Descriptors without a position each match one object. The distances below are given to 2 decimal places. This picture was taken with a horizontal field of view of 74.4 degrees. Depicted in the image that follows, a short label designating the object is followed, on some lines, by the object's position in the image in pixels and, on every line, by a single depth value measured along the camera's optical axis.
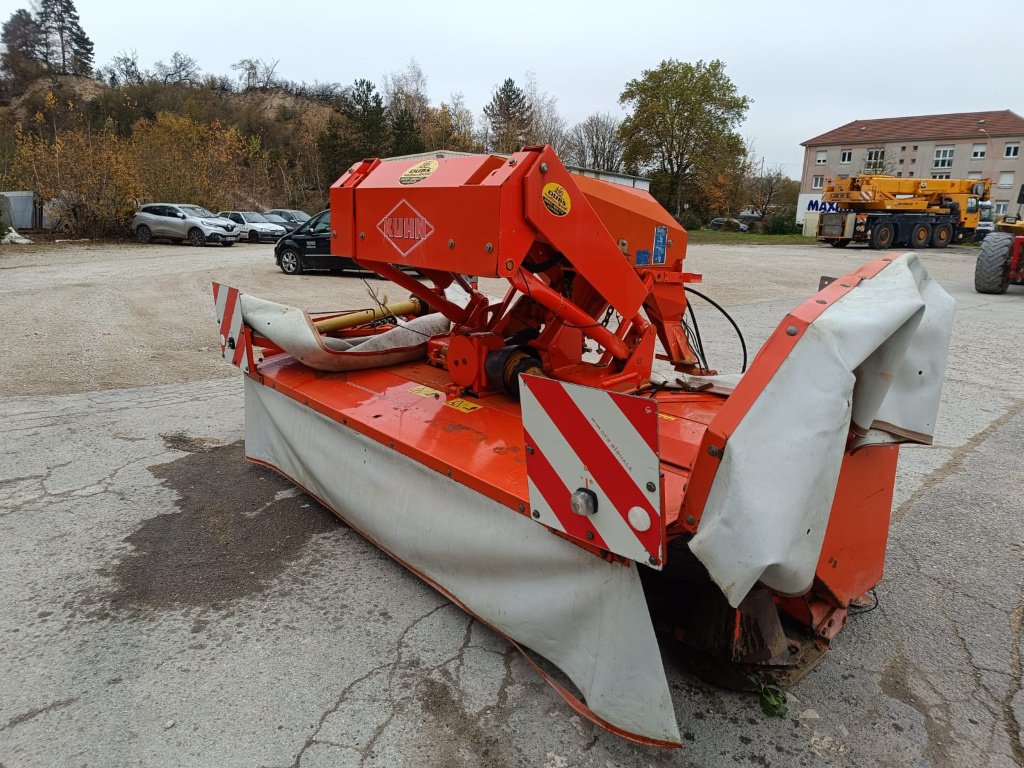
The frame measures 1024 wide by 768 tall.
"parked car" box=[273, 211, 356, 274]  14.55
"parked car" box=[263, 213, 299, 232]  27.38
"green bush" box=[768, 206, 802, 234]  38.75
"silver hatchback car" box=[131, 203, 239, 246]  23.03
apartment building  53.19
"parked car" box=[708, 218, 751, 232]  43.69
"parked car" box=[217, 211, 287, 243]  25.59
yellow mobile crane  25.34
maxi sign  46.44
